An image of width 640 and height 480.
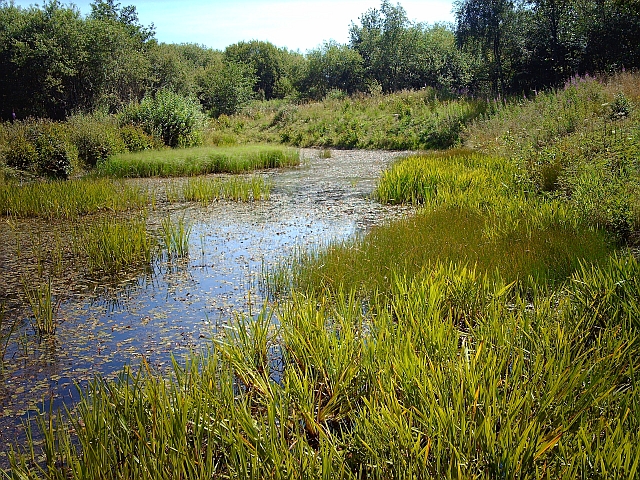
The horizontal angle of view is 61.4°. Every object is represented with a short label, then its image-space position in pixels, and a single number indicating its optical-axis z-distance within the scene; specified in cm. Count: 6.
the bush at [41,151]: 1020
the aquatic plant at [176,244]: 534
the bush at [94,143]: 1203
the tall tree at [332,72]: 3198
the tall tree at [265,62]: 4144
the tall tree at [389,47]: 2878
